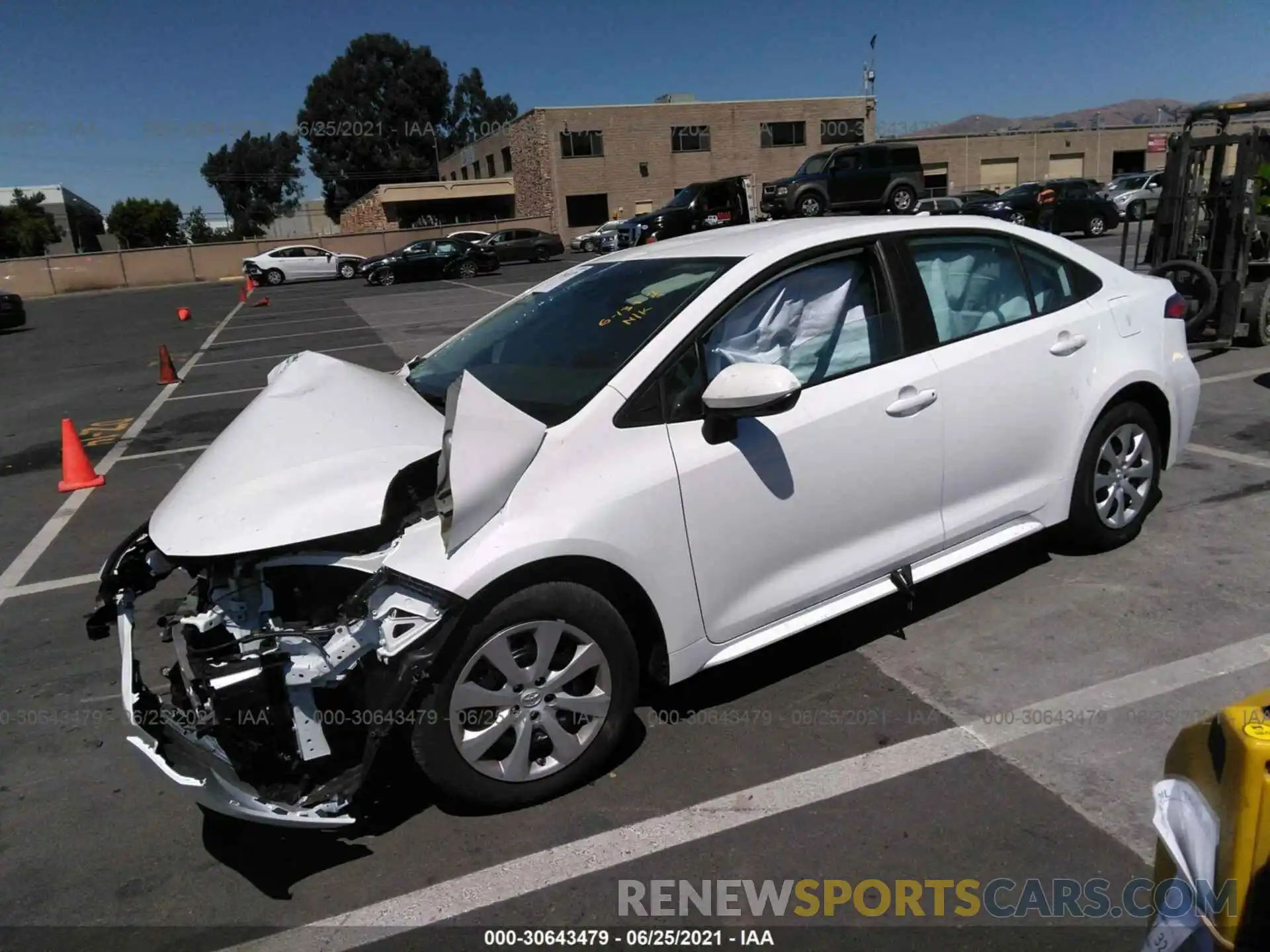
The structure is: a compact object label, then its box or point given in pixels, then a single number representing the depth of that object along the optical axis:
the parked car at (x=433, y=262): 31.28
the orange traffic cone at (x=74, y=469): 7.29
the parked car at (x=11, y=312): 22.64
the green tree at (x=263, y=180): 89.31
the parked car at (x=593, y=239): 39.12
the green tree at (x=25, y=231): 55.12
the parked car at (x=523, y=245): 36.41
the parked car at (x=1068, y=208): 27.50
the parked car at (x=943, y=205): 24.02
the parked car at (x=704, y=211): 26.19
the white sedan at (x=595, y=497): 2.68
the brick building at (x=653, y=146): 48.41
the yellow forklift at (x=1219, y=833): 1.32
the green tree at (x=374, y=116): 79.75
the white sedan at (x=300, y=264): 35.81
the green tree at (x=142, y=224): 70.31
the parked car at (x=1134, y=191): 31.12
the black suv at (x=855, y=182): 25.56
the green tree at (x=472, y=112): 89.00
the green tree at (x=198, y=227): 74.88
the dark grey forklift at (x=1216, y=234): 8.84
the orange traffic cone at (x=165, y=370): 12.37
